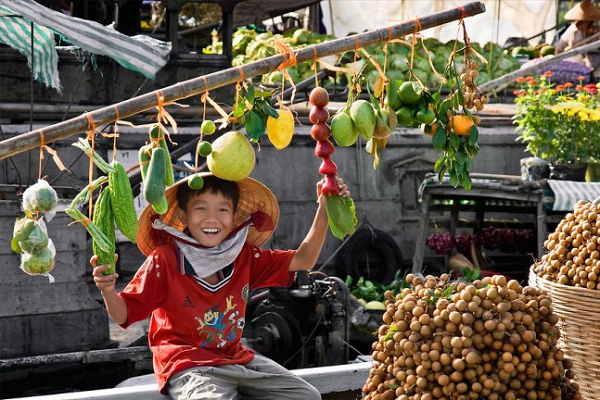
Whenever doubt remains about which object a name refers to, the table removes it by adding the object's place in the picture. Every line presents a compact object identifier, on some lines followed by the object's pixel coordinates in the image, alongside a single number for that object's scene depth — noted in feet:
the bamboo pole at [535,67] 31.76
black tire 31.60
